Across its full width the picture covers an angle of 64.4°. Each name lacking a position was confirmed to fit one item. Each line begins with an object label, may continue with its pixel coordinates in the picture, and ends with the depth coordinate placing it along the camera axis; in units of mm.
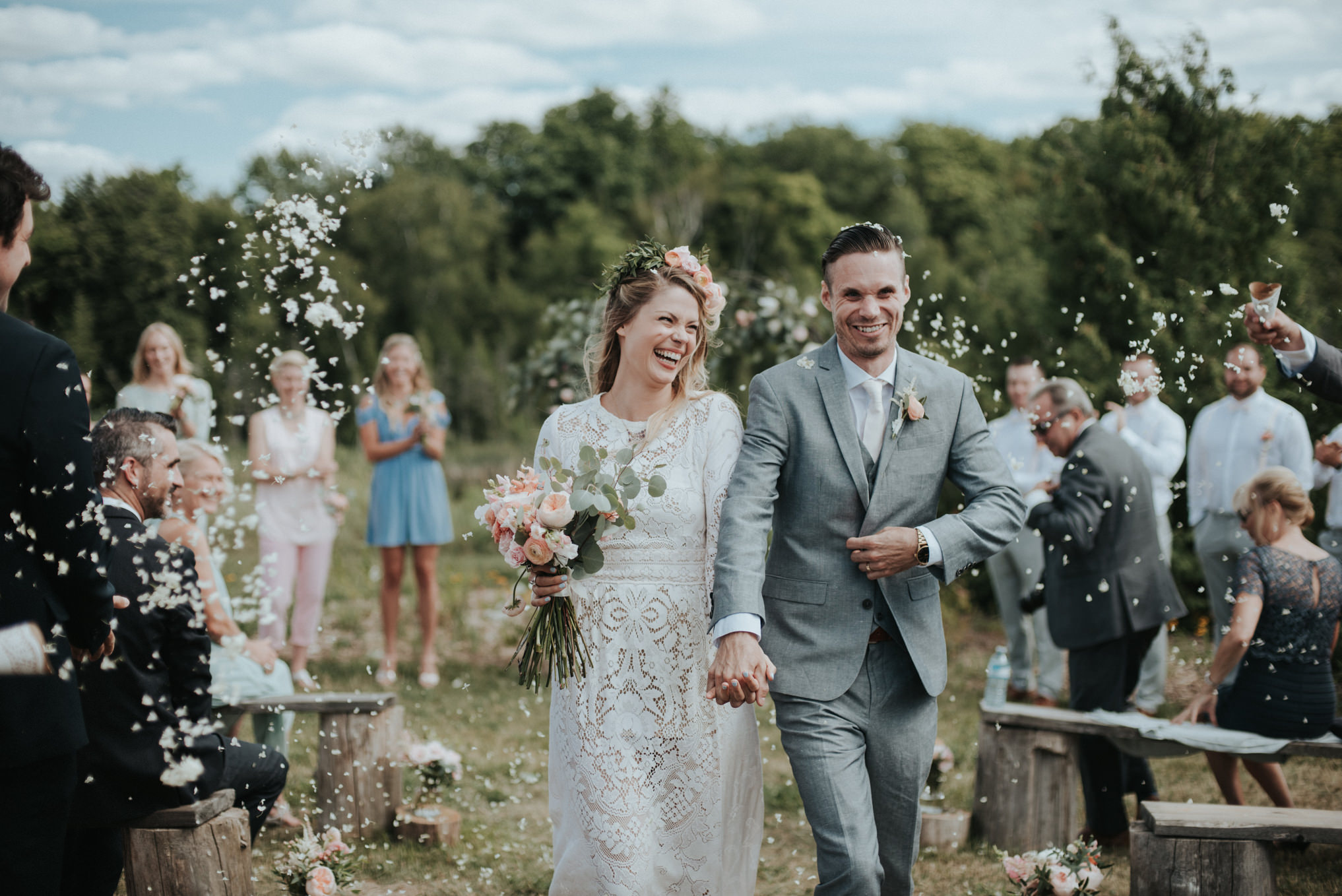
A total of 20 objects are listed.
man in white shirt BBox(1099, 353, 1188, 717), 6922
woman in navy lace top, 4469
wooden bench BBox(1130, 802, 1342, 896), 3652
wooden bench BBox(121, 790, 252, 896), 3617
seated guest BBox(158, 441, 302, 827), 4859
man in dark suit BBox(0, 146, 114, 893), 2709
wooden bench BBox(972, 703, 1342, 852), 4883
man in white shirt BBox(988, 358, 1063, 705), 7593
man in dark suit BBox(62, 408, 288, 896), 3545
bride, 3389
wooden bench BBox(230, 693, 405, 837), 5008
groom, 3057
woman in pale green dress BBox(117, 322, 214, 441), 6742
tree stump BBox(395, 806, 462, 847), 4980
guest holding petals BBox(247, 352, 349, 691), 7203
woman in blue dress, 7609
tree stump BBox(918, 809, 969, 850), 5008
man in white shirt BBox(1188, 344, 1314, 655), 6535
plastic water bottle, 4977
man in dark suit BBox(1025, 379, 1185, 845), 5027
